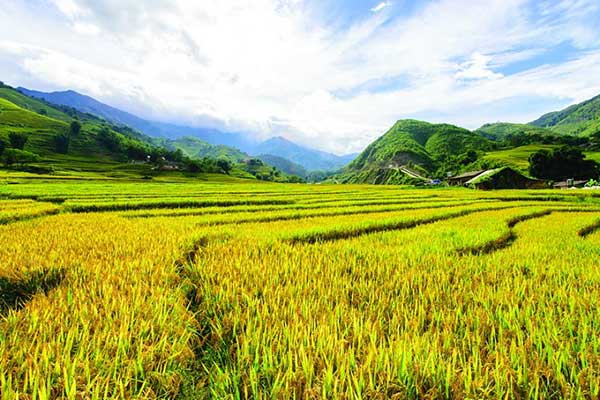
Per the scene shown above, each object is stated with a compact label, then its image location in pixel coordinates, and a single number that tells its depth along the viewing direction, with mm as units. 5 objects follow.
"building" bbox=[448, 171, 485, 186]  69925
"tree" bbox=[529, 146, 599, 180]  59750
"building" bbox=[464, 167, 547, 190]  53812
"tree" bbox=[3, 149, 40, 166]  66875
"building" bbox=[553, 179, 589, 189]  54844
